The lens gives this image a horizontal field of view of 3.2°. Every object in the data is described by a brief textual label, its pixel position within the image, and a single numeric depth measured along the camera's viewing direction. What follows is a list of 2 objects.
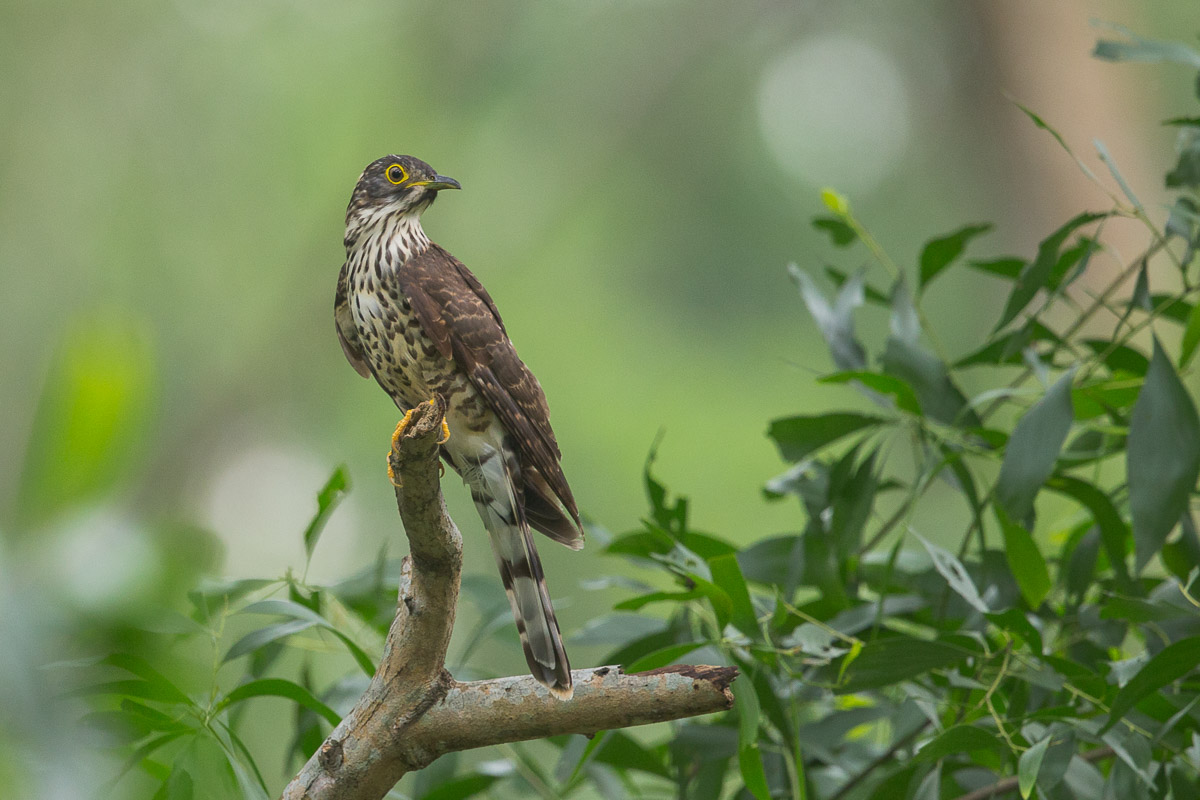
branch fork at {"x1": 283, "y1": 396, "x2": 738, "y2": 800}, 12.35
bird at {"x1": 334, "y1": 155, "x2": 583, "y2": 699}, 12.47
